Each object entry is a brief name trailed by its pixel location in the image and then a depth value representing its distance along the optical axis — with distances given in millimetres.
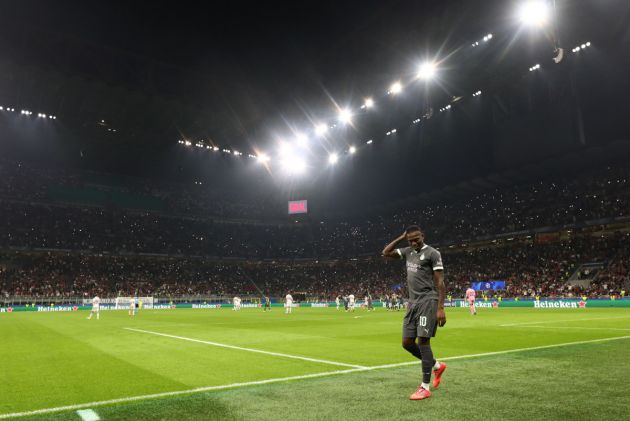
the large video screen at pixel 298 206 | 74875
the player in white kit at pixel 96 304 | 31031
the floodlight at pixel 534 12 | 27125
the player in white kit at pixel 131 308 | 34438
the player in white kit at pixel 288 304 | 37688
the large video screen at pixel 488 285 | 48812
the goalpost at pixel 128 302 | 51303
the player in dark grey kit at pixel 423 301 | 6363
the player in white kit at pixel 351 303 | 40206
